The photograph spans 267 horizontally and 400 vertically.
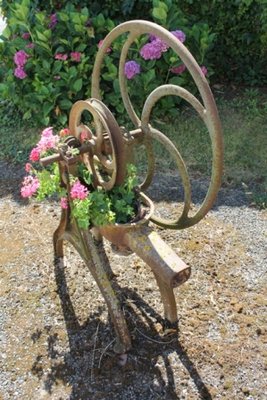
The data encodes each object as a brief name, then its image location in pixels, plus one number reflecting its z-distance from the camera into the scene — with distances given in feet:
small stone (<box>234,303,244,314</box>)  9.50
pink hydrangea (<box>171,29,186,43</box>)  13.64
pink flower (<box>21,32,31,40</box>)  14.75
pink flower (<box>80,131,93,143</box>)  8.50
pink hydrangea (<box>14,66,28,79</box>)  14.55
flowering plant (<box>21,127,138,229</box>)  8.03
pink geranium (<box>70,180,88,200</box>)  7.89
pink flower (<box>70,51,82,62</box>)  14.43
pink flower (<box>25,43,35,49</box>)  14.48
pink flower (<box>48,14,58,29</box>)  14.79
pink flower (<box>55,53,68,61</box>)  14.24
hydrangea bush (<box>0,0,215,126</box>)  14.29
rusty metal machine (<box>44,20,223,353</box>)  7.05
